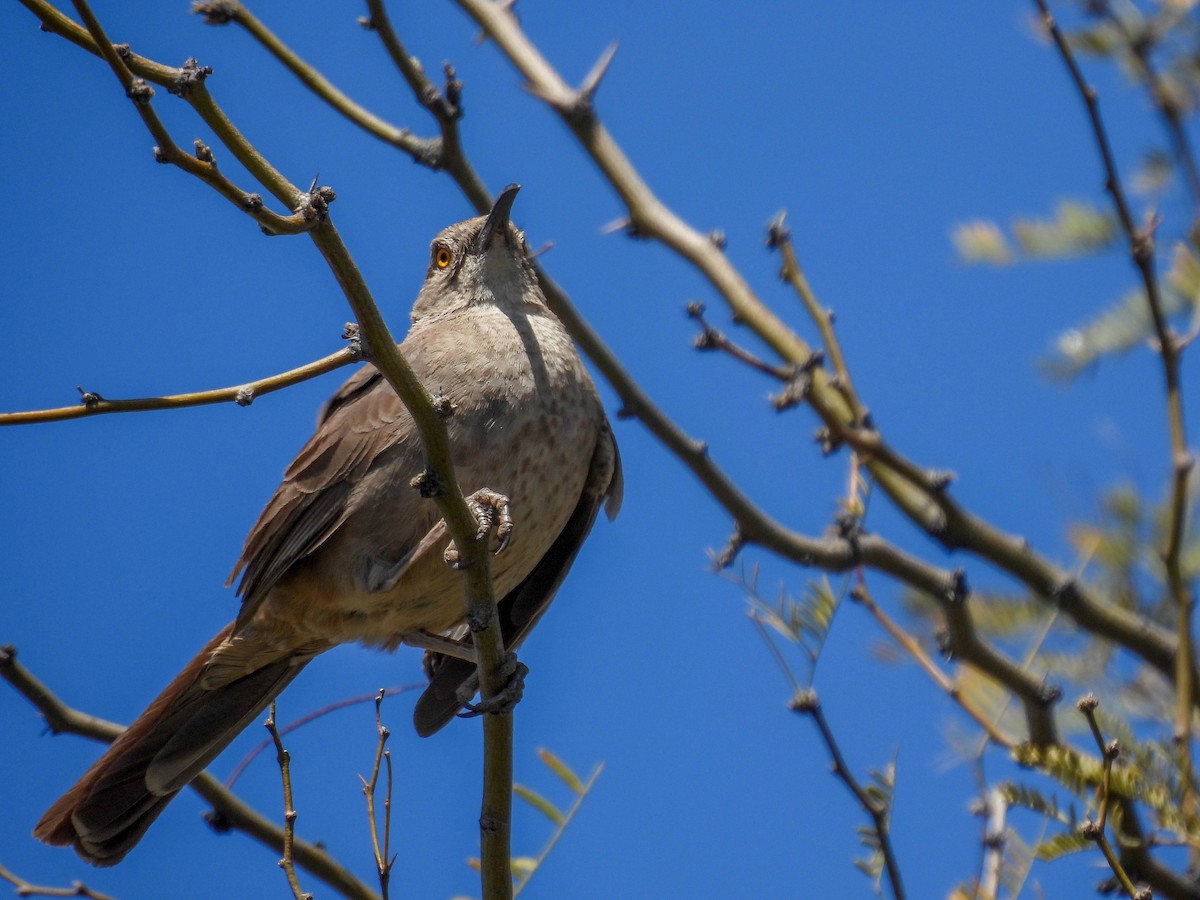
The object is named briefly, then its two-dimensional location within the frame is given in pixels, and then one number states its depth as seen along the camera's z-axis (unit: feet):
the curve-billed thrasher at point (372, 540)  31.63
